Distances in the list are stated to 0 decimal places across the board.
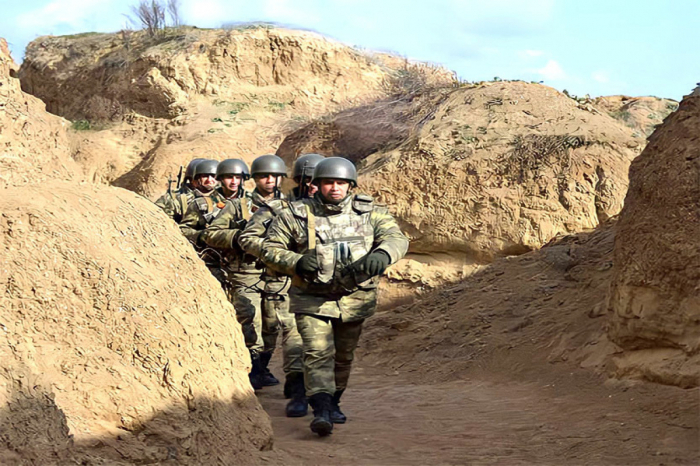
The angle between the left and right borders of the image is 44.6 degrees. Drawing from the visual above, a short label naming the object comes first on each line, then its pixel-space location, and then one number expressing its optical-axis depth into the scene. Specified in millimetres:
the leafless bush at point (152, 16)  28766
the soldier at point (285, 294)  6914
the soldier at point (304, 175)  7762
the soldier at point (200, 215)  8484
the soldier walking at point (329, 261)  6316
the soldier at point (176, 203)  8766
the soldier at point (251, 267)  8188
